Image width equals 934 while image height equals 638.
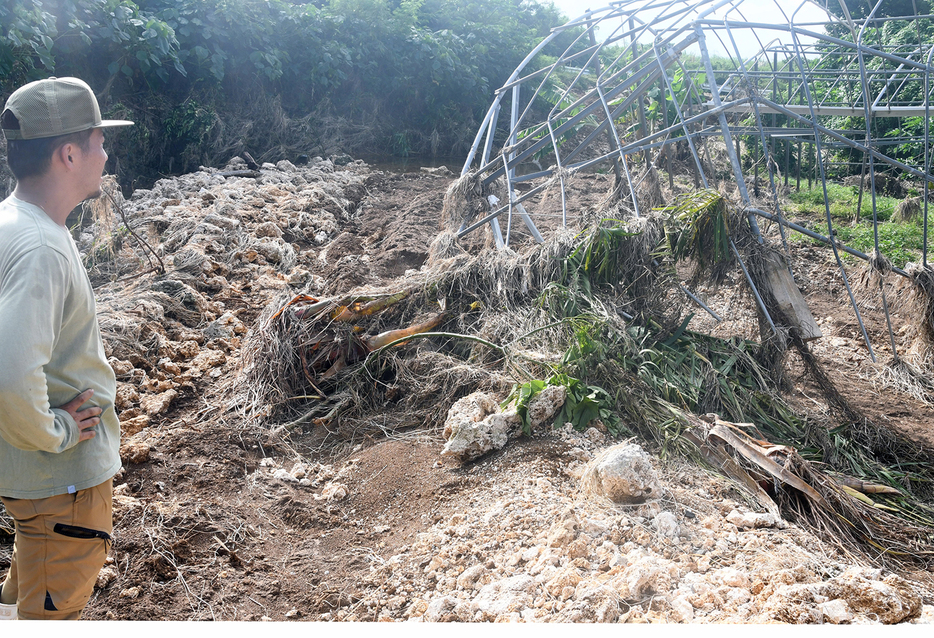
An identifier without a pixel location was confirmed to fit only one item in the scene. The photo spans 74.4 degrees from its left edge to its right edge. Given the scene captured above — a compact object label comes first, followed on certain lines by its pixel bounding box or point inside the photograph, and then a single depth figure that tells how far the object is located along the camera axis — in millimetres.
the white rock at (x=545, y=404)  3025
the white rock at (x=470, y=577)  2107
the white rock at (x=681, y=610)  1709
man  1399
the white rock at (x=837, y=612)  1615
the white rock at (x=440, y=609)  1944
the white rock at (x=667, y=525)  2173
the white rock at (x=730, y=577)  1841
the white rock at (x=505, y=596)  1877
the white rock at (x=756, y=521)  2281
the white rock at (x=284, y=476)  3180
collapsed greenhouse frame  3754
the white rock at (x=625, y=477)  2334
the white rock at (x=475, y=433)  2918
